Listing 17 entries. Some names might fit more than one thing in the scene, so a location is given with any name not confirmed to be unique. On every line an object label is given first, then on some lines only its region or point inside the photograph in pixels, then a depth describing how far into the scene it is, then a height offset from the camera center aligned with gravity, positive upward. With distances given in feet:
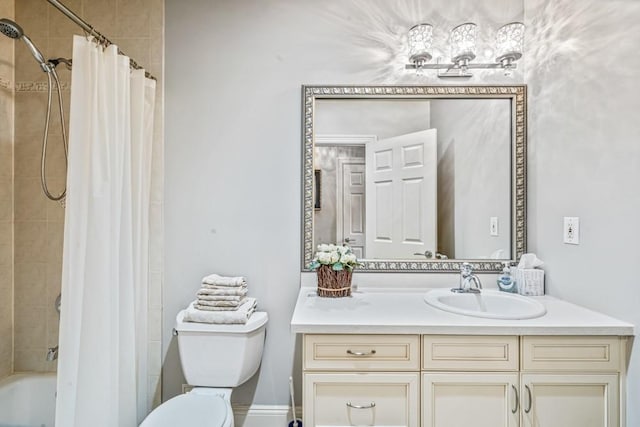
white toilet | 5.21 -2.15
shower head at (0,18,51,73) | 4.64 +2.58
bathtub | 5.57 -3.13
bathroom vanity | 4.09 -1.89
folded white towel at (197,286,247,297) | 5.40 -1.20
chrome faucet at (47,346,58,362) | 5.39 -2.30
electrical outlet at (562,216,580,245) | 4.88 -0.17
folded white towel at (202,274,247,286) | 5.48 -1.05
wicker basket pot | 5.45 -1.05
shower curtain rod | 4.02 +2.47
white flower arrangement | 5.43 -0.66
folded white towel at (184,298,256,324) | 5.26 -1.56
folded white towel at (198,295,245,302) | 5.39 -1.30
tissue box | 5.49 -1.03
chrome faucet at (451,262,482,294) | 5.48 -1.03
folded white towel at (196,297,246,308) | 5.38 -1.38
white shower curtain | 4.10 -0.49
